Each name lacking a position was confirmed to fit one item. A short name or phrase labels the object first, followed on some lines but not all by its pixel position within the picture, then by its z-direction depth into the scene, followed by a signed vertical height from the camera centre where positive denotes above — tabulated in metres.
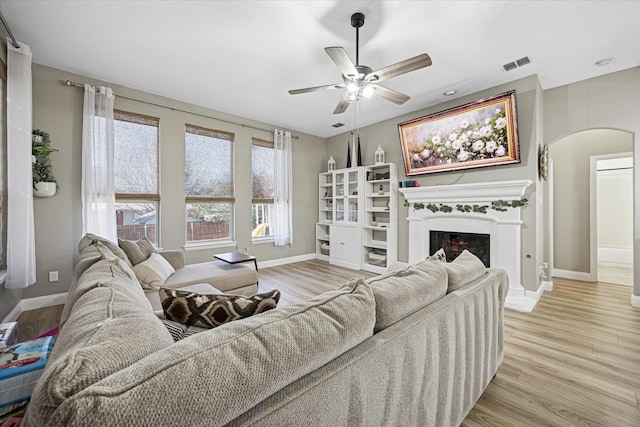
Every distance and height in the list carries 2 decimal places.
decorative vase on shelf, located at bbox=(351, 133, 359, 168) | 5.33 +1.16
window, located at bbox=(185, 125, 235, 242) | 4.29 +0.49
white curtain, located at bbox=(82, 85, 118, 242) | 3.27 +0.62
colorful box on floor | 0.98 -0.61
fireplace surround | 3.33 -0.16
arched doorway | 4.08 +0.18
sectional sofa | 0.50 -0.37
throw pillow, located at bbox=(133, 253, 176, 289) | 2.50 -0.58
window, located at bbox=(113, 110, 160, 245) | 3.64 +0.54
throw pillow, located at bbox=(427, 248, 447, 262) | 1.96 -0.34
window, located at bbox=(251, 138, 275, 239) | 5.07 +0.51
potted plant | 2.83 +0.53
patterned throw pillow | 1.01 -0.37
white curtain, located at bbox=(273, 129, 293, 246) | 5.23 +0.43
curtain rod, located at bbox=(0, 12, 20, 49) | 2.32 +1.69
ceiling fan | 2.15 +1.23
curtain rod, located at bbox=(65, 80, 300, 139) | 3.23 +1.59
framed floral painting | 3.35 +1.04
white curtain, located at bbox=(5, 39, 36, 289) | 2.51 +0.43
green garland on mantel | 3.34 +0.06
